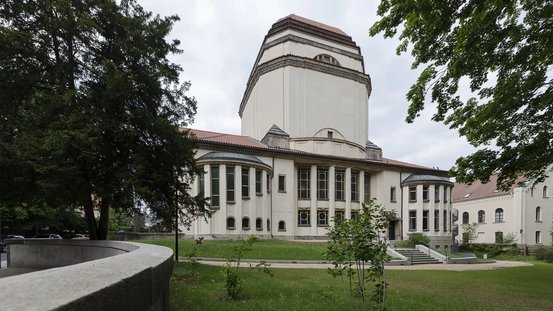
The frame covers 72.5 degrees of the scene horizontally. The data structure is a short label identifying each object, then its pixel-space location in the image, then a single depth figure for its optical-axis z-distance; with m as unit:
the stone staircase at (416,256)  27.89
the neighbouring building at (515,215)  50.62
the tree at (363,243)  5.80
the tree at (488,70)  10.05
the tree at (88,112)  11.79
